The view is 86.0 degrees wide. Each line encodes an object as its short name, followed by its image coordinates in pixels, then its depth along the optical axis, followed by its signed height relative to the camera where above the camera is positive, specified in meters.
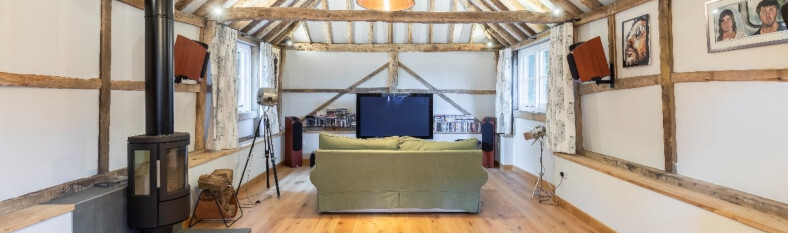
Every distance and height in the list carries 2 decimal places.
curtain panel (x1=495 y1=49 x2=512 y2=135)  7.07 +0.43
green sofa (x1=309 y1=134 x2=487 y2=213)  4.14 -0.55
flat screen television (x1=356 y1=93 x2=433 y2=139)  7.55 +0.14
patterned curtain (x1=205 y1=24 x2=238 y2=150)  5.00 +0.34
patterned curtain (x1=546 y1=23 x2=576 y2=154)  4.70 +0.25
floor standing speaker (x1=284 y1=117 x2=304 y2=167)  7.30 -0.35
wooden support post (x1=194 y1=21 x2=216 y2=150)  4.96 +0.13
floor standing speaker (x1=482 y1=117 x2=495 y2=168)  7.30 -0.39
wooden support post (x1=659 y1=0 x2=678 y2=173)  3.37 +0.23
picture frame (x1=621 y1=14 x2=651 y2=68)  3.72 +0.70
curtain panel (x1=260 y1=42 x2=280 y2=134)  6.80 +0.81
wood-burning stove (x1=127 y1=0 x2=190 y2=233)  3.10 -0.22
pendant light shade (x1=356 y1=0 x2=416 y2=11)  3.18 +0.88
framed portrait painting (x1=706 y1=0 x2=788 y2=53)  2.53 +0.60
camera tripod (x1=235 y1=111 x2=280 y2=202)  5.33 -0.27
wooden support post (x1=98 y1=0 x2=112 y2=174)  3.40 +0.35
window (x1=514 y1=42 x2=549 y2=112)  6.25 +0.65
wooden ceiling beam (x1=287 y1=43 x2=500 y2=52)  7.92 +1.38
